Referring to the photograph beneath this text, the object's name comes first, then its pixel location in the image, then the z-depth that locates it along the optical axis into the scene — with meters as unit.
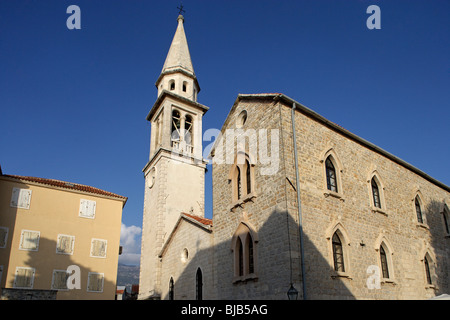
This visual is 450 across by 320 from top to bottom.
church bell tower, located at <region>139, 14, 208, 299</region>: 25.17
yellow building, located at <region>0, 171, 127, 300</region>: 21.05
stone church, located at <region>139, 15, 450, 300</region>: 13.24
